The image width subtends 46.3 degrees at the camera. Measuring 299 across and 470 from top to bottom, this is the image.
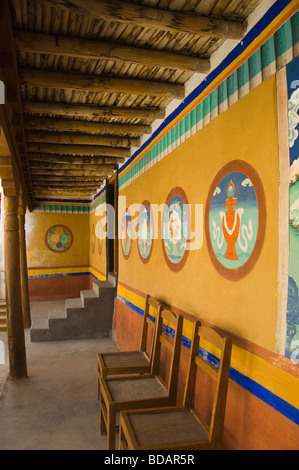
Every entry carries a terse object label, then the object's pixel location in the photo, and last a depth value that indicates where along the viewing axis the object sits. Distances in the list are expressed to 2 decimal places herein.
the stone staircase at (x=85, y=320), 6.65
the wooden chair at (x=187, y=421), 2.10
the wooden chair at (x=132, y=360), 3.42
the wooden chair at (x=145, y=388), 2.68
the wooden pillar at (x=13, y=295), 4.66
